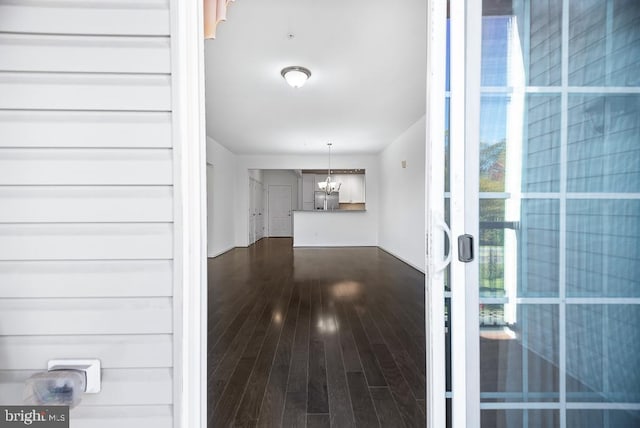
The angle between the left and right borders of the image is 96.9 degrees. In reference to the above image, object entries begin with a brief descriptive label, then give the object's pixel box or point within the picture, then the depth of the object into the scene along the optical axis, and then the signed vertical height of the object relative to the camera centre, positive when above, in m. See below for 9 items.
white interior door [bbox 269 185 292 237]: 11.11 -0.03
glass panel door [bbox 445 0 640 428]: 0.96 +0.00
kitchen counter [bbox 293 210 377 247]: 8.06 -0.59
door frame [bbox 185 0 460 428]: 0.97 +0.01
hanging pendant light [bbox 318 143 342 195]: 7.90 +0.71
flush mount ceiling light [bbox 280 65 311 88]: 3.00 +1.45
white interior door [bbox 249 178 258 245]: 8.52 -0.02
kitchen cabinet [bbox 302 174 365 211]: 10.51 +0.78
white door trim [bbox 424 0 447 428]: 0.96 +0.02
